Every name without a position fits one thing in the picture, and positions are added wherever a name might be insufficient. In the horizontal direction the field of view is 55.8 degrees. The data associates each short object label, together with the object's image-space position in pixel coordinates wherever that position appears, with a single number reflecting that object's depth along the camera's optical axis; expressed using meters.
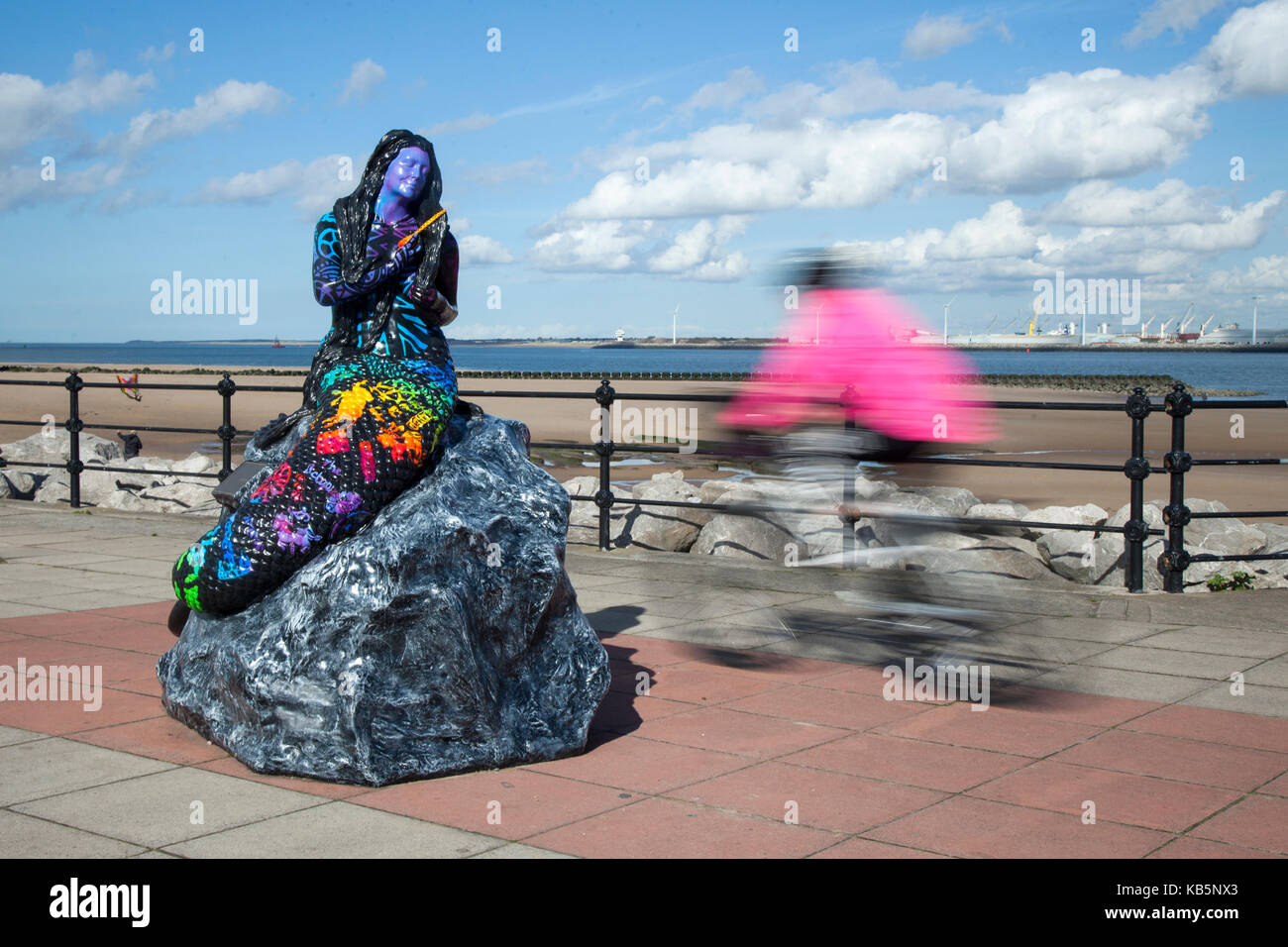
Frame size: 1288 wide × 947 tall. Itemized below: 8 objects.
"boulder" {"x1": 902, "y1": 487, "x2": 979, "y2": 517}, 10.05
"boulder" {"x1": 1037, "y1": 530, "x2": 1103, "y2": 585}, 8.82
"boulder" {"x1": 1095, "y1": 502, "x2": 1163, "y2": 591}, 8.36
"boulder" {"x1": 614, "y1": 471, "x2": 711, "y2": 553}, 9.94
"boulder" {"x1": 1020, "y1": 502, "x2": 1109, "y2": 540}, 10.12
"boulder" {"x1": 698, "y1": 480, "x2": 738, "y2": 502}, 11.04
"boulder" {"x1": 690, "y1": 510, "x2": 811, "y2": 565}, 9.09
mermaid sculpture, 4.03
